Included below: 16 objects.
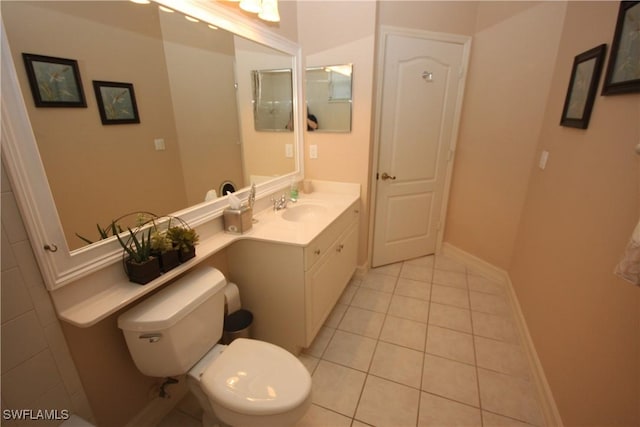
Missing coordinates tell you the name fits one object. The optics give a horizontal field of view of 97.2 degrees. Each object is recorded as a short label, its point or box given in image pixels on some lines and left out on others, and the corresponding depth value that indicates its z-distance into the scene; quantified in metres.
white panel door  2.23
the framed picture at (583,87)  1.36
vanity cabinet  1.49
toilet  1.02
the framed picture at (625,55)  1.09
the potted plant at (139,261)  1.05
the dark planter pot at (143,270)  1.05
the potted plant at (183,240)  1.18
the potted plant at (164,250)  1.11
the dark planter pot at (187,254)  1.19
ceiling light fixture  1.45
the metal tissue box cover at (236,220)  1.50
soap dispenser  2.16
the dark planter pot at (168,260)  1.11
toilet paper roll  1.54
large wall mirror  0.85
